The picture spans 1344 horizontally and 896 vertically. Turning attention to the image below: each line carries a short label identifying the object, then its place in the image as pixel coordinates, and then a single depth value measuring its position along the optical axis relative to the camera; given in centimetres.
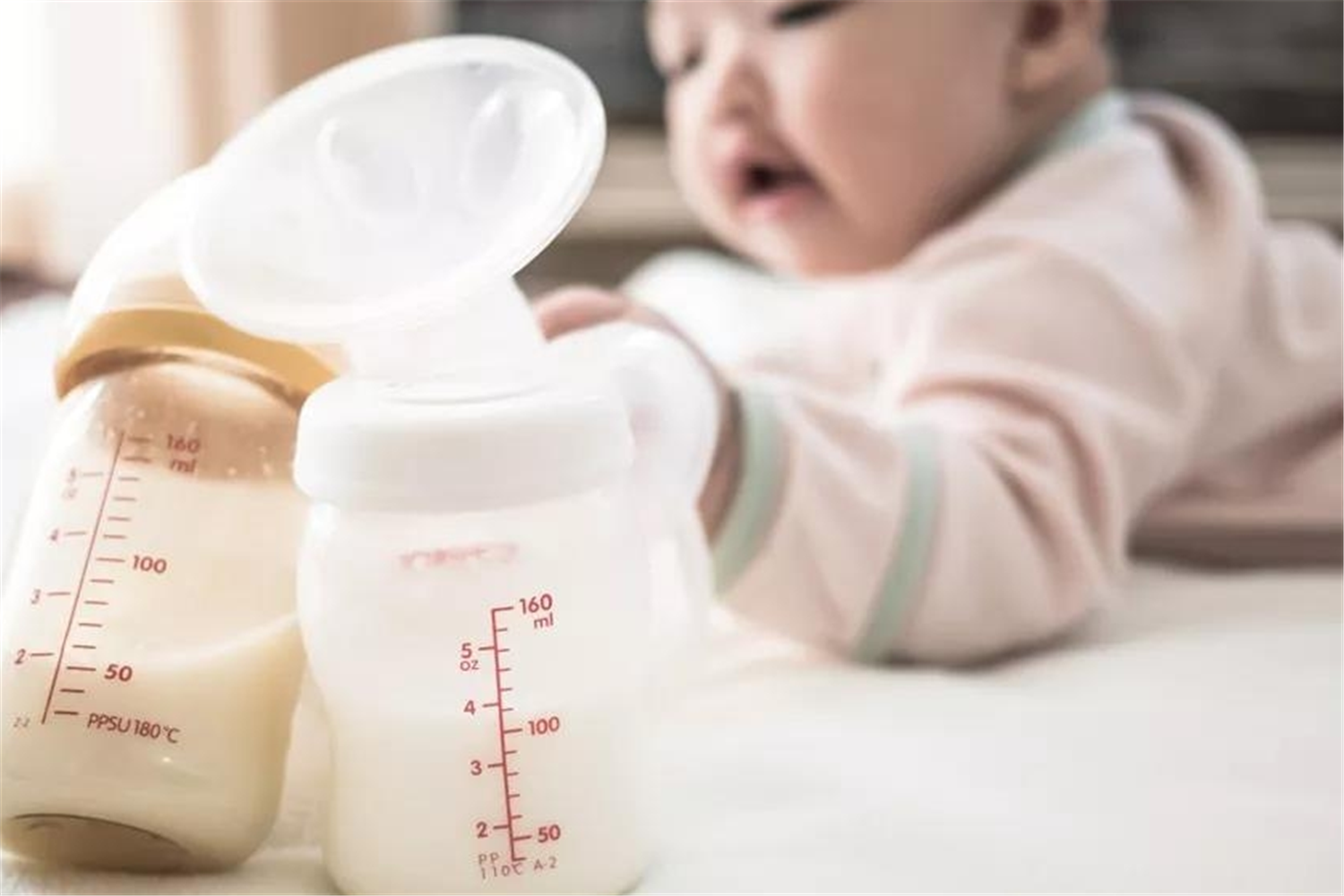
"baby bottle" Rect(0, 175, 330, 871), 50
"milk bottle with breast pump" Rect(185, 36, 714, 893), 49
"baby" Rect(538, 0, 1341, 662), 66
